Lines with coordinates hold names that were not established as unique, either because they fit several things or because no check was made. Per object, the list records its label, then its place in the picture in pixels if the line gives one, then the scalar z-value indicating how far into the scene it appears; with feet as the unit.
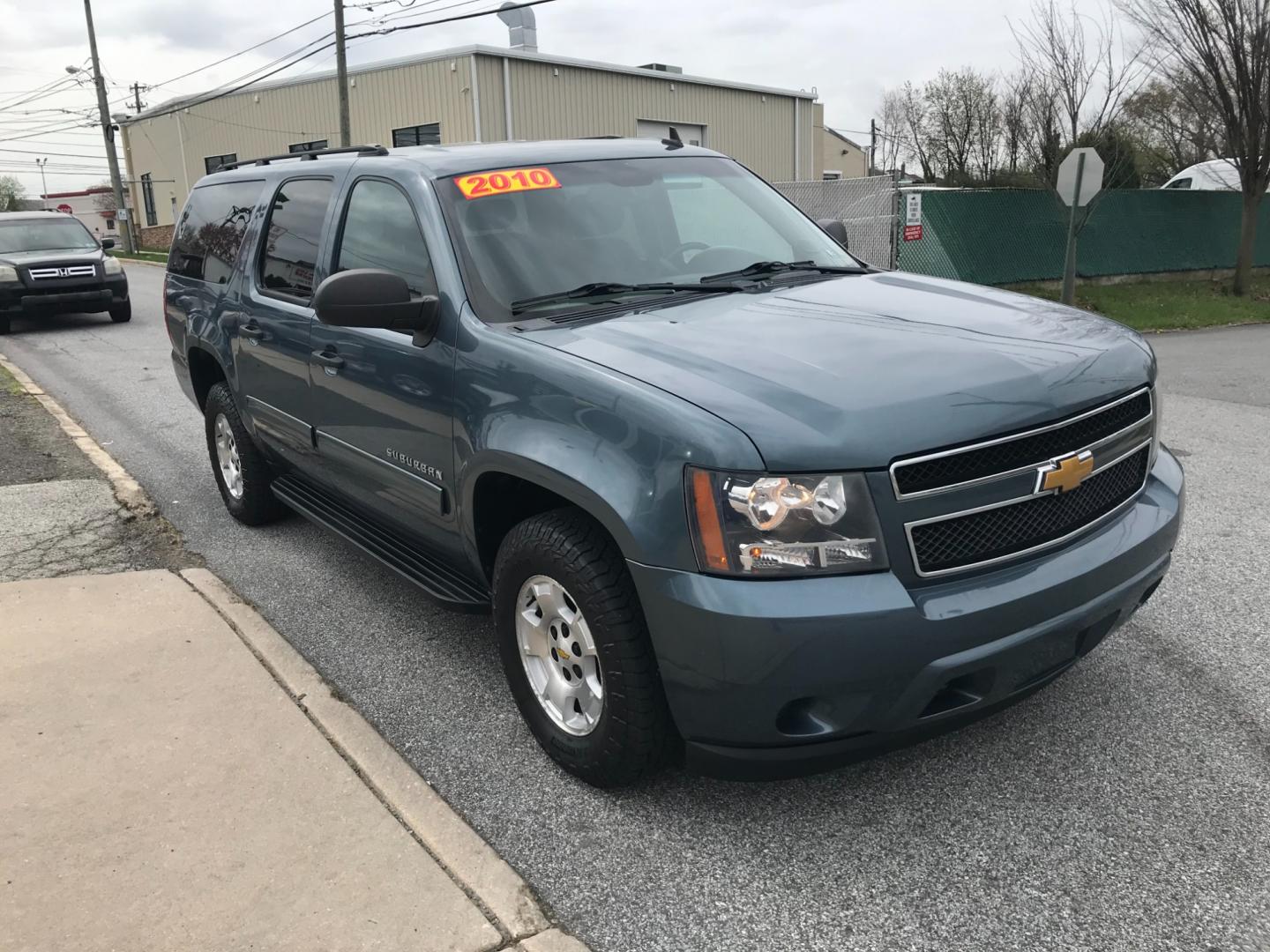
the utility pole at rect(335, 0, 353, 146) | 84.28
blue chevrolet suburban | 8.16
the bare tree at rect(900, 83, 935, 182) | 165.27
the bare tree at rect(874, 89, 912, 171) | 183.66
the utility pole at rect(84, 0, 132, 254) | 124.98
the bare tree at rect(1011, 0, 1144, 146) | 60.64
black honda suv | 49.14
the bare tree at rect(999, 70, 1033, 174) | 68.62
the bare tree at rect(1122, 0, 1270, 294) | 57.21
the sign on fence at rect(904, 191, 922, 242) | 48.93
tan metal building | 87.81
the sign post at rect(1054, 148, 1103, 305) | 46.42
